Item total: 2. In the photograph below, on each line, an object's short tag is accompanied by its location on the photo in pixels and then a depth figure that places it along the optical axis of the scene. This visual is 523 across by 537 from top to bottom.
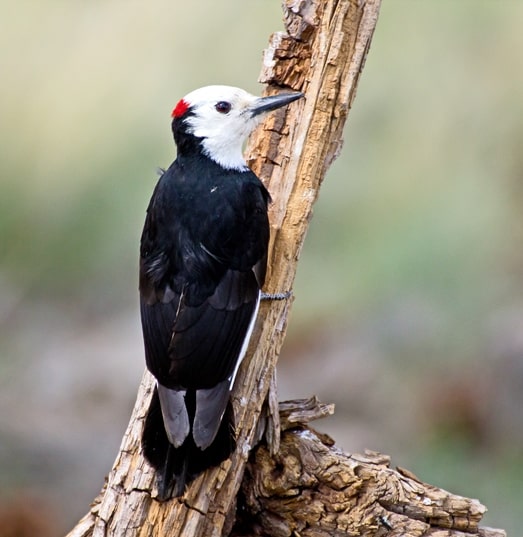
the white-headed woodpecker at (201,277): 6.14
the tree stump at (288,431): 6.27
